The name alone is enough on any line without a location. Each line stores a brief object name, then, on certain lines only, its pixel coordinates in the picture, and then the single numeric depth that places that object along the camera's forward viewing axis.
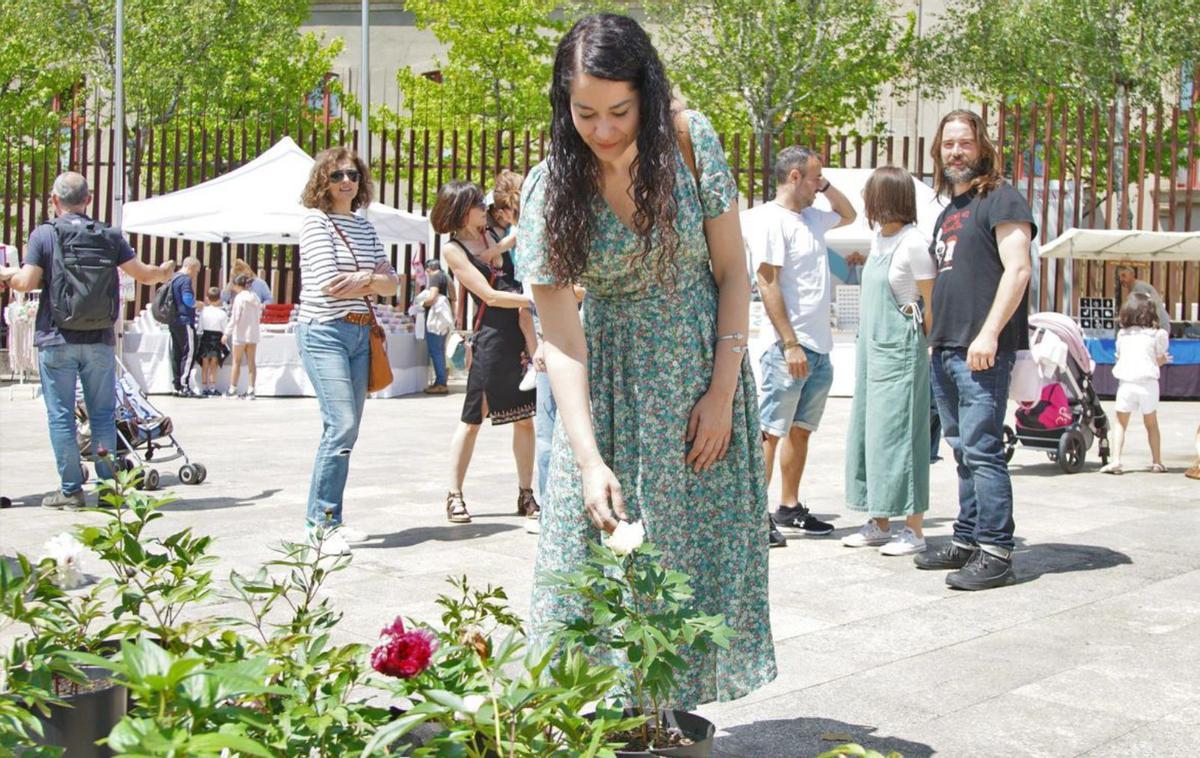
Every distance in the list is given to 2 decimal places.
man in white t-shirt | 6.89
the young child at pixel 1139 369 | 10.32
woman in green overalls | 6.62
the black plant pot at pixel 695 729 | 2.79
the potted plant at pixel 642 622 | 2.53
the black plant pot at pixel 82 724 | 2.90
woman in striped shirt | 6.51
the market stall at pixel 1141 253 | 16.89
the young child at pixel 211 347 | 17.20
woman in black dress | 7.29
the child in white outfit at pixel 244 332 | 16.73
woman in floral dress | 3.06
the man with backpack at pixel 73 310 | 7.80
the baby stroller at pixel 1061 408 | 10.15
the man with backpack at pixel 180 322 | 16.98
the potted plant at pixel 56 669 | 2.52
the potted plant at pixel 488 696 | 2.16
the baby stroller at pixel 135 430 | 8.92
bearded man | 5.85
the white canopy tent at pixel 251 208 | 16.42
